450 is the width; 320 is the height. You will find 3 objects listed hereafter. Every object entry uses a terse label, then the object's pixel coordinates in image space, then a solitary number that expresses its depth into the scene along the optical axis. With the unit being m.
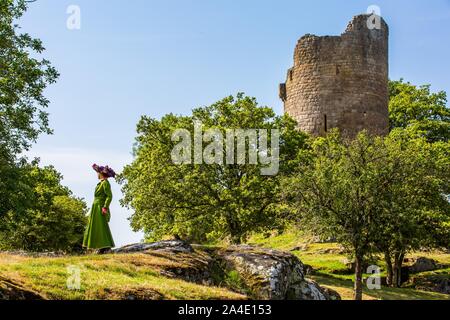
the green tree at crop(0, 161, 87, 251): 41.24
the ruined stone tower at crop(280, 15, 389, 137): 48.94
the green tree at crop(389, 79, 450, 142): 49.06
